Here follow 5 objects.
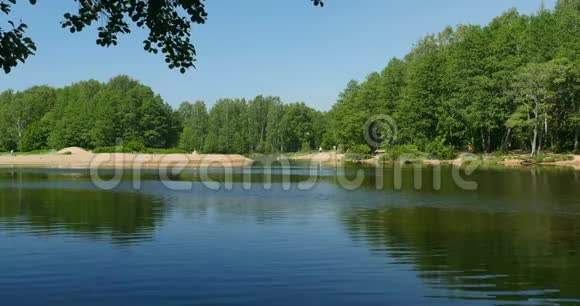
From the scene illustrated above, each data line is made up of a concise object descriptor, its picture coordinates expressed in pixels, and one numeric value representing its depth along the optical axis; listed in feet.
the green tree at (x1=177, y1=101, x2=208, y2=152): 444.96
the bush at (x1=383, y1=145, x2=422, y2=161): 258.37
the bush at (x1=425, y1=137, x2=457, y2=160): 245.86
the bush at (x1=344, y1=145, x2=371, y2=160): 301.32
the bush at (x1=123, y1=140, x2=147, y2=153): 324.06
